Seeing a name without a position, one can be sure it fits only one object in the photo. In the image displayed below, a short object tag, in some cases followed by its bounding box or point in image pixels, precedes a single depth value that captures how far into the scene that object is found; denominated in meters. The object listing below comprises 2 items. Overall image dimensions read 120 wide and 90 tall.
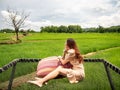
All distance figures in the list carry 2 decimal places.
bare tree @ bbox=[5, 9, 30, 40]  12.21
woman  2.07
